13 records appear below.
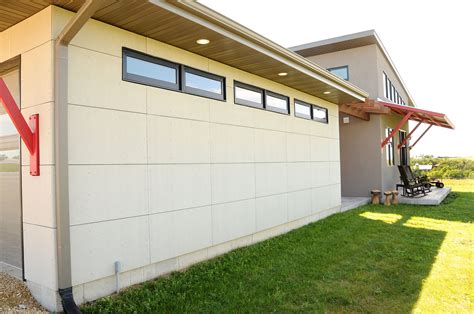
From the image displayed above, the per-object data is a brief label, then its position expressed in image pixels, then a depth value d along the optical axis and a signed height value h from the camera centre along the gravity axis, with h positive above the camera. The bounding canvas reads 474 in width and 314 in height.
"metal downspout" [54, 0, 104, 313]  3.21 +0.01
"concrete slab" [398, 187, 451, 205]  10.82 -1.42
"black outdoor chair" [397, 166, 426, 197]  11.54 -1.03
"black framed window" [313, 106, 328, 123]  8.57 +1.19
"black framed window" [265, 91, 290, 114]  6.65 +1.19
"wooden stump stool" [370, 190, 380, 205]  11.39 -1.35
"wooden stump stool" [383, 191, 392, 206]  10.96 -1.30
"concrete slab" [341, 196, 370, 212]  9.96 -1.41
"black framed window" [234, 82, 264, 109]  5.80 +1.20
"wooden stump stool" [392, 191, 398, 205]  11.12 -1.33
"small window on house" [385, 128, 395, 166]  12.93 +0.28
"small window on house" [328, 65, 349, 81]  12.50 +3.30
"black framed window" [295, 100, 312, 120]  7.72 +1.19
